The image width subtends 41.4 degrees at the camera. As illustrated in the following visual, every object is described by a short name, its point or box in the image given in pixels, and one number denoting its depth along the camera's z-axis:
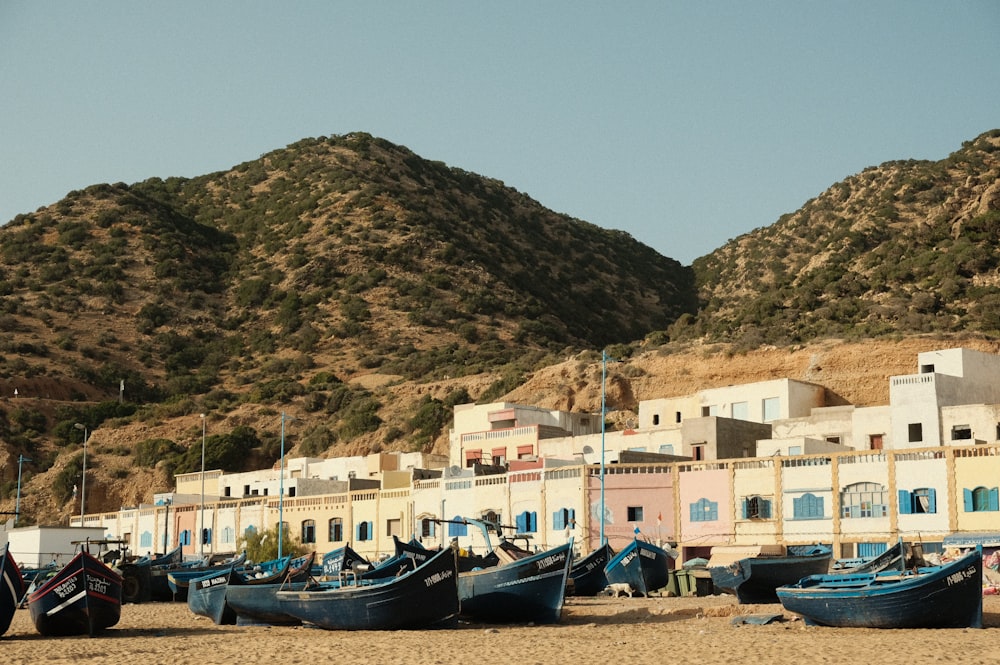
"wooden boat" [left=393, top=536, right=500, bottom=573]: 36.38
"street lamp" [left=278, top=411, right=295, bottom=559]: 56.03
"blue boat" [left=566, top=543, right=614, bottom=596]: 39.75
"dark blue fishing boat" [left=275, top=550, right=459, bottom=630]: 29.97
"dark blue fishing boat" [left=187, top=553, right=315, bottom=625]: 34.69
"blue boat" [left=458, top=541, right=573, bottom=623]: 32.34
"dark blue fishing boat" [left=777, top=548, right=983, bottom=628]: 26.89
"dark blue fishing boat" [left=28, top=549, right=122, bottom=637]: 30.22
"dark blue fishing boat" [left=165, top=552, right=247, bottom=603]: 46.78
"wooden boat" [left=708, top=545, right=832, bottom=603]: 35.44
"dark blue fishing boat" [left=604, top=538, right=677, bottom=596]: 41.06
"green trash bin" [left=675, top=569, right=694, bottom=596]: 40.80
